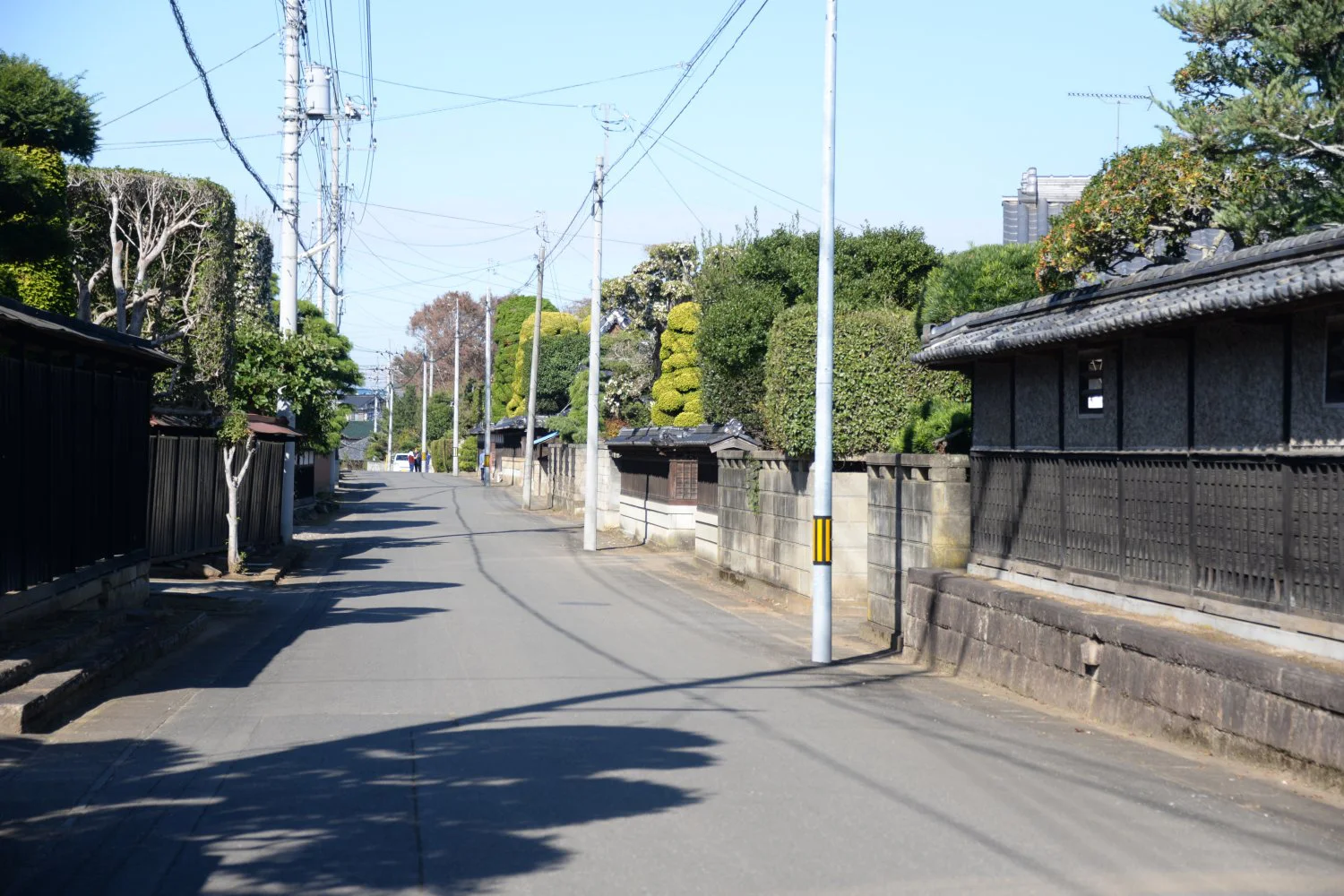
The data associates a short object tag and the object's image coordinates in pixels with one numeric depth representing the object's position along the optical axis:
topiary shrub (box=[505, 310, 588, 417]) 68.81
